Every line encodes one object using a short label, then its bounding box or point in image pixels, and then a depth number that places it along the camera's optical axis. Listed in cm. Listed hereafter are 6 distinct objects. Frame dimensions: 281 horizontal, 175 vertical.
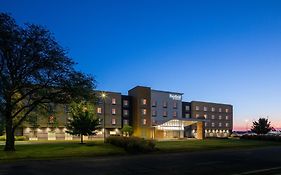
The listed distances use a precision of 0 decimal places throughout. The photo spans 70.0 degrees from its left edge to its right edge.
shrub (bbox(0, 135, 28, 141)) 4561
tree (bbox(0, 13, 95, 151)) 1792
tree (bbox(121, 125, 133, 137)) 5601
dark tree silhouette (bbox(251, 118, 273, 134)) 6121
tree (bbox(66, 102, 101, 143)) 3294
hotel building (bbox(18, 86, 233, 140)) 5403
